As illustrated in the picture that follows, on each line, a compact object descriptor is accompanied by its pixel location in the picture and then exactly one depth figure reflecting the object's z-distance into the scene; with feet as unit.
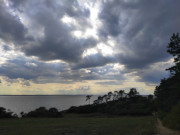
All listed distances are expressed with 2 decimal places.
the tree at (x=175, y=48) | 90.02
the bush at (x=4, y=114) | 142.78
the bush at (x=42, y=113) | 165.04
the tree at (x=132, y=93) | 297.12
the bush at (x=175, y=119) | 62.23
